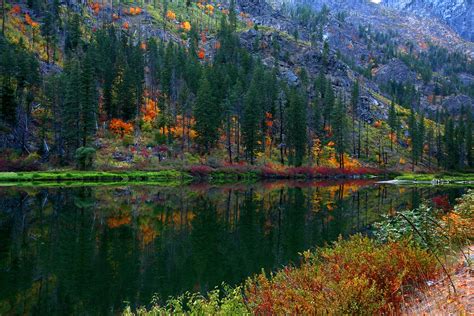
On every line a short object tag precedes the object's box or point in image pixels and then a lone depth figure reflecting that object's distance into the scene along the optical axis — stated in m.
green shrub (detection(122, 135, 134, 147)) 76.66
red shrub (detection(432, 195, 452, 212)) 19.33
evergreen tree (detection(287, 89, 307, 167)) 94.69
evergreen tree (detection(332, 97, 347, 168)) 99.54
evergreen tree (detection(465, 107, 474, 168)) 123.55
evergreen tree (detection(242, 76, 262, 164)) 88.38
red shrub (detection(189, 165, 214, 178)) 72.62
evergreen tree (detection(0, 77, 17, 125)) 71.12
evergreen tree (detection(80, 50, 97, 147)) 74.05
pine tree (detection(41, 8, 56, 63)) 97.94
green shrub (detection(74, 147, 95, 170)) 65.81
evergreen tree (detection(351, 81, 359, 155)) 118.57
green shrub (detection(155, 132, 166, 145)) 81.62
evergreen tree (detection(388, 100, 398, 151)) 124.90
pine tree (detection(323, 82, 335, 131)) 112.56
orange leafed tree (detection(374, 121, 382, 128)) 135.07
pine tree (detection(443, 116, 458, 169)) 119.78
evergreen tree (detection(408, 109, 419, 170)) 115.00
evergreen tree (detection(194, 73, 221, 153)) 85.25
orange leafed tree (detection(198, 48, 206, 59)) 135.18
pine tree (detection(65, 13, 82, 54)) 102.69
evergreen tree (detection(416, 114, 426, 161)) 116.69
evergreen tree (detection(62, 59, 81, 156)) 73.50
